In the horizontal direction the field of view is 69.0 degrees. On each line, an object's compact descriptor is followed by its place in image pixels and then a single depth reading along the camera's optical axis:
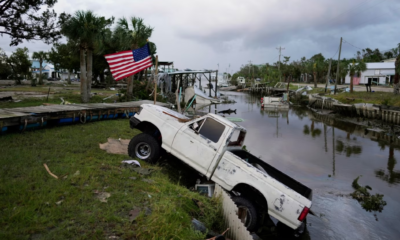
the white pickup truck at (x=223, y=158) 5.83
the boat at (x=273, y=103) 41.26
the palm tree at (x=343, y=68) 56.88
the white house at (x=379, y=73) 61.66
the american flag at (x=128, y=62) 11.63
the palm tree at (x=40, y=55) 55.53
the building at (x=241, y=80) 122.46
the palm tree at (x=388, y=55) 93.94
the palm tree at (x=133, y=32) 23.23
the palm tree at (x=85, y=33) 19.47
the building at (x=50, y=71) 92.81
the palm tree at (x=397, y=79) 33.15
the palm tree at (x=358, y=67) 47.04
